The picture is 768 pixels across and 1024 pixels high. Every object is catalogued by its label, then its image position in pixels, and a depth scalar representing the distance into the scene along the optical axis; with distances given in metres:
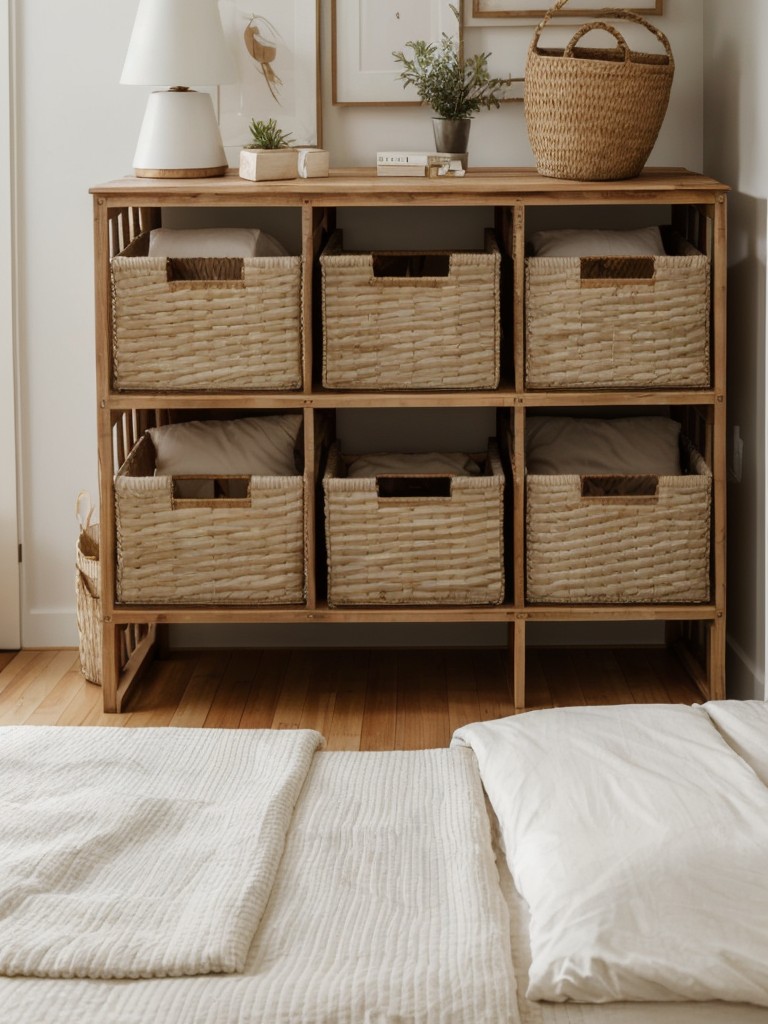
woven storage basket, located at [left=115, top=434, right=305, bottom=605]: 2.94
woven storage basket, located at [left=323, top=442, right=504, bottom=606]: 2.93
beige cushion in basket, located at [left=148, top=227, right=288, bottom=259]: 2.96
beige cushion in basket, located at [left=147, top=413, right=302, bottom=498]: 3.05
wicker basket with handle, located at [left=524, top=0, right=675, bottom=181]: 2.81
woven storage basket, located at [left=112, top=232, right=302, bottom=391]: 2.86
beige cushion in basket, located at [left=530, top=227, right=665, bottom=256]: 2.96
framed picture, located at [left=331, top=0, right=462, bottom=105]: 3.24
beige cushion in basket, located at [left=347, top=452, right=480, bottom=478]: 3.13
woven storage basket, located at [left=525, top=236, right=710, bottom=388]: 2.86
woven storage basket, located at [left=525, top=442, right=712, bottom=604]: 2.92
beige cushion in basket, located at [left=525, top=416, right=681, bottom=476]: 3.07
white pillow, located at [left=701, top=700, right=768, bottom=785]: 1.55
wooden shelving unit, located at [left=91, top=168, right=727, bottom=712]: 2.85
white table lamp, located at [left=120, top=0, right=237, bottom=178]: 2.98
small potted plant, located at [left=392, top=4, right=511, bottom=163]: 3.13
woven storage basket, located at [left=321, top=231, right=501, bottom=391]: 2.86
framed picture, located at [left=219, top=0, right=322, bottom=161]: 3.25
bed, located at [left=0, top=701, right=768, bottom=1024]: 1.17
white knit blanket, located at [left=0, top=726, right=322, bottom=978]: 1.22
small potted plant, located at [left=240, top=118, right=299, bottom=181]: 2.92
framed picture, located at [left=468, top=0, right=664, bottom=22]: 3.22
